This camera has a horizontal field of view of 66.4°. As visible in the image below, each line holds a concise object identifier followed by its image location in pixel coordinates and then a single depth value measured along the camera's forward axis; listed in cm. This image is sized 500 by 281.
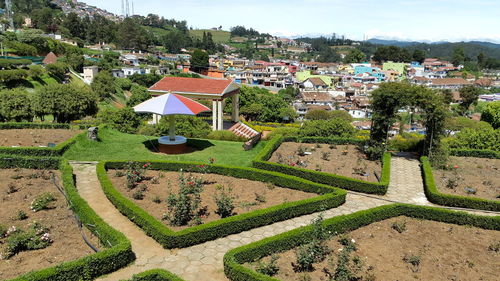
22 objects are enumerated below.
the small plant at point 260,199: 1576
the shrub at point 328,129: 2691
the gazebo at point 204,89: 3086
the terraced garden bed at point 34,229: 1075
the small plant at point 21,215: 1311
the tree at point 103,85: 6500
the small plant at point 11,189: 1535
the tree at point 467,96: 9656
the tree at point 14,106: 2944
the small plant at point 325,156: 2177
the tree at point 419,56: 18275
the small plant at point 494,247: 1288
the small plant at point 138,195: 1533
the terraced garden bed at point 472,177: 1777
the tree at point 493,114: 4166
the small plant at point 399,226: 1405
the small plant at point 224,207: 1384
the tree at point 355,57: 17950
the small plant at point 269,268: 1060
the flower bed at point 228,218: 1231
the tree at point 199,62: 12611
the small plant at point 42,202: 1381
